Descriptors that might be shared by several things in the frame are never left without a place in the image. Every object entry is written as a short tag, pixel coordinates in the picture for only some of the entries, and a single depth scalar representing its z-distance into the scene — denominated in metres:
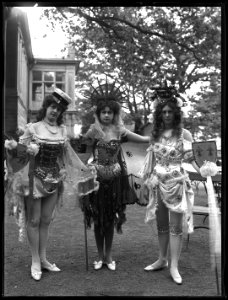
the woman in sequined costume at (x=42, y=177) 3.97
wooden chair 5.78
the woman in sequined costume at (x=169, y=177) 3.97
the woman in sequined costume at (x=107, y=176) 4.23
